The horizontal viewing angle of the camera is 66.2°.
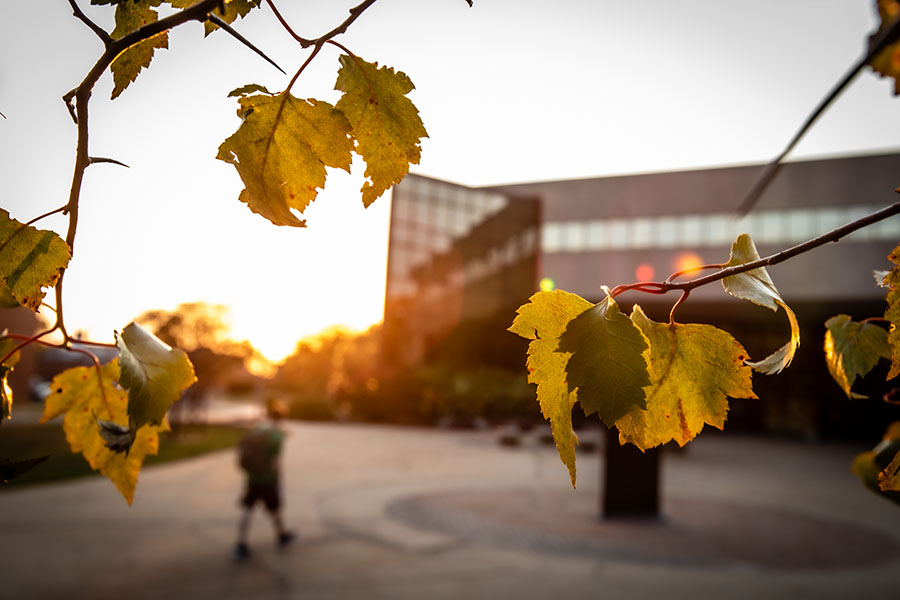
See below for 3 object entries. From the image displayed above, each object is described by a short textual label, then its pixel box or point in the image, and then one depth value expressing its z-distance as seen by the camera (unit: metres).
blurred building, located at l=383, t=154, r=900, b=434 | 23.59
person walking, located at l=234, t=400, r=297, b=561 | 8.70
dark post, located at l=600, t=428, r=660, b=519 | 11.19
